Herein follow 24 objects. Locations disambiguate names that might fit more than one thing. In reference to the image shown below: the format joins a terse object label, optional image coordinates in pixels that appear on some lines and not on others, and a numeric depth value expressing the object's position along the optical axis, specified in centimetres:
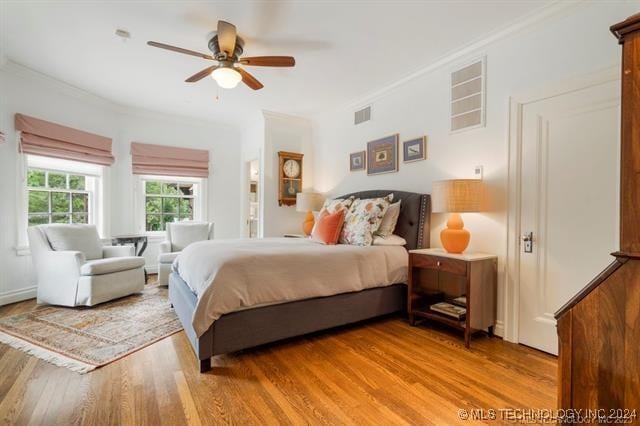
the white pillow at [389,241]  304
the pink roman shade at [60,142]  349
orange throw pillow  312
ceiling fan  241
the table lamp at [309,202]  450
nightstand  238
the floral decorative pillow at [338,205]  352
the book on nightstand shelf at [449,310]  251
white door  200
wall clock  476
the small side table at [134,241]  426
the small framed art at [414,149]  325
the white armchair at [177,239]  408
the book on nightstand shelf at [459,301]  273
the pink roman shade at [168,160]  478
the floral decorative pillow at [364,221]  303
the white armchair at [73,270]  319
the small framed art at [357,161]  407
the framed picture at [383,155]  360
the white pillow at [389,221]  314
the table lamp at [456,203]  251
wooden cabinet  98
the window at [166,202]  502
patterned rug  218
